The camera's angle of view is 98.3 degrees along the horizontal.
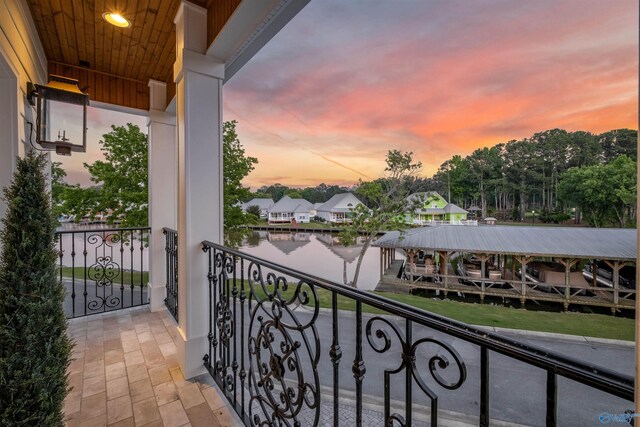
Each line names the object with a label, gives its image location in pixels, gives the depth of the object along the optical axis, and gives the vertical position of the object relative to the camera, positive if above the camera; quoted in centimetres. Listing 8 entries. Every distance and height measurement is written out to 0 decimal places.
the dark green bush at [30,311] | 115 -43
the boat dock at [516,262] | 923 -196
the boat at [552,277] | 1020 -248
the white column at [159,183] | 352 +37
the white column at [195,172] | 217 +33
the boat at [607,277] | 1012 -235
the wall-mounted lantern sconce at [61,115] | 214 +80
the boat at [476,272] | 1090 -252
